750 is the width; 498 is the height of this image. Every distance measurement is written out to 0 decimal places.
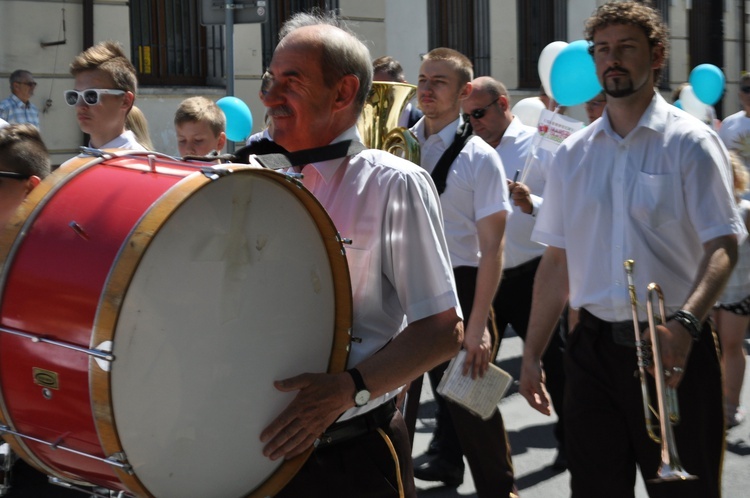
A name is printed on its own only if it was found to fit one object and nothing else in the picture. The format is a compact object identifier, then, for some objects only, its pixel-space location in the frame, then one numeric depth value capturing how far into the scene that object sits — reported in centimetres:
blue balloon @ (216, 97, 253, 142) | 830
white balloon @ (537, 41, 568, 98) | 772
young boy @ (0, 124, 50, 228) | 316
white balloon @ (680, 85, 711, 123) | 1198
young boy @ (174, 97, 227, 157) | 545
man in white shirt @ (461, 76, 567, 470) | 556
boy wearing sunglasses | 440
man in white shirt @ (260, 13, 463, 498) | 251
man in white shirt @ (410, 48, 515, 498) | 454
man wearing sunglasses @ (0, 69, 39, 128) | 1015
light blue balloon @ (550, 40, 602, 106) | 671
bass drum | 206
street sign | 820
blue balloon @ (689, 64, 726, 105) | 1233
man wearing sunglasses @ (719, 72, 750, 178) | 899
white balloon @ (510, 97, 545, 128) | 941
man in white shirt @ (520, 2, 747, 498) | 337
